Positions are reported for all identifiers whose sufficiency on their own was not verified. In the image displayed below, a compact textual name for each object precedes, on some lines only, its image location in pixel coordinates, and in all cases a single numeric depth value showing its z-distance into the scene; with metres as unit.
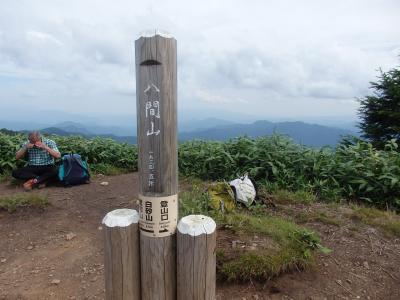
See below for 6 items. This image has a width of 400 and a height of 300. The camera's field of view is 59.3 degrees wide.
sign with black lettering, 2.11
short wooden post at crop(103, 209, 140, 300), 2.16
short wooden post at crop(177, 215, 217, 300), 2.12
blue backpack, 6.58
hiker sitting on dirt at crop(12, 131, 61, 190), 6.64
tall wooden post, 1.99
